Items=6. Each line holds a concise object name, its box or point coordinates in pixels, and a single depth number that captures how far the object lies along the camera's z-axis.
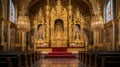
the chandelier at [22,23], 10.61
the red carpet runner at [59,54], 13.21
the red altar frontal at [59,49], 16.60
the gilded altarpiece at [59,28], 17.08
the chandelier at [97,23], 10.85
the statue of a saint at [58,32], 17.11
